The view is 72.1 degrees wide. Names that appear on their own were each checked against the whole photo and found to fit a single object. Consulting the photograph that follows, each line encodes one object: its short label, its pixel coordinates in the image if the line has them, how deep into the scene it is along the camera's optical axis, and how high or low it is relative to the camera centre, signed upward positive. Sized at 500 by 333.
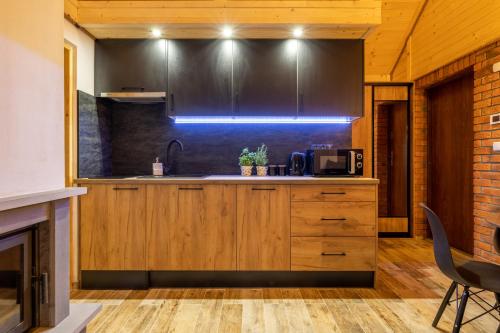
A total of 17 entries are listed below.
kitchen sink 3.43 -0.12
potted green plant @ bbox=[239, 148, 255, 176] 3.35 +0.00
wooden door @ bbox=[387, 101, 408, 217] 4.85 +0.04
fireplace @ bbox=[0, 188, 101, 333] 1.54 -0.51
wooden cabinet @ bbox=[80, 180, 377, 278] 2.86 -0.55
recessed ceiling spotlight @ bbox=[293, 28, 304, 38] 3.05 +1.19
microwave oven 3.07 +0.02
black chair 1.79 -0.61
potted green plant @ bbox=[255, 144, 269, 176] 3.39 +0.01
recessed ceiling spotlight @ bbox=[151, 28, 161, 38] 3.06 +1.19
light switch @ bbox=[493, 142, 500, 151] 3.13 +0.16
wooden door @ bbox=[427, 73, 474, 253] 3.90 +0.08
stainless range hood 3.15 +0.63
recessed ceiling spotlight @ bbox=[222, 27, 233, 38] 3.04 +1.19
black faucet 3.49 +0.16
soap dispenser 3.40 -0.05
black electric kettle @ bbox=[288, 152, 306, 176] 3.37 +0.01
